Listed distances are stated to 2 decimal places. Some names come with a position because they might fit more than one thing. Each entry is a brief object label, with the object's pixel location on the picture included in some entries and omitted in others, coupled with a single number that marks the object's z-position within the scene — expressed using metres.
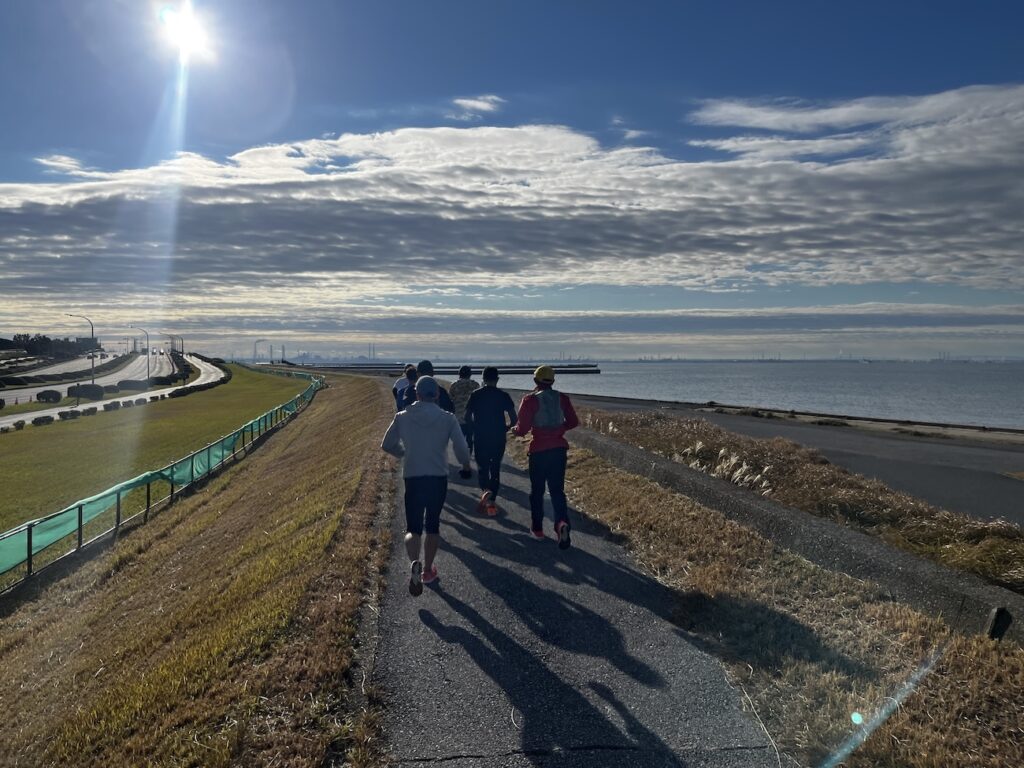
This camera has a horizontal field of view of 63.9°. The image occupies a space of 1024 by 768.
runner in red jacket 8.38
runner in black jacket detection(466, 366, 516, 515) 10.09
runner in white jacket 6.93
